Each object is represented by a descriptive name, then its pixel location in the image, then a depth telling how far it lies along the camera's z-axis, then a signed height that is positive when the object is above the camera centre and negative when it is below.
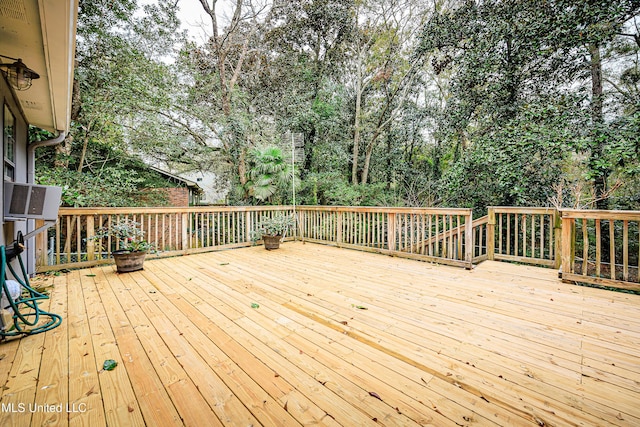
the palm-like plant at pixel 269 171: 6.76 +1.09
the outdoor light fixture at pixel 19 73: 2.01 +1.12
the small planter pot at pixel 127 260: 3.65 -0.68
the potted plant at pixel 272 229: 5.34 -0.37
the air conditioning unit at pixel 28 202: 2.49 +0.11
